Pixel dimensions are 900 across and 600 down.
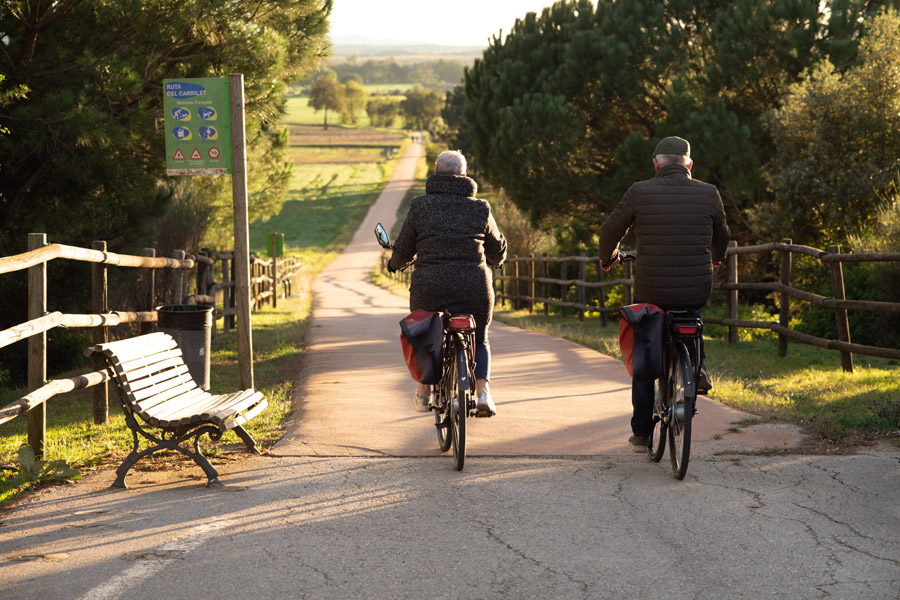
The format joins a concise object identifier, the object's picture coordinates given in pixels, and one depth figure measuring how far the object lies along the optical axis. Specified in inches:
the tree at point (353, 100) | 6358.3
